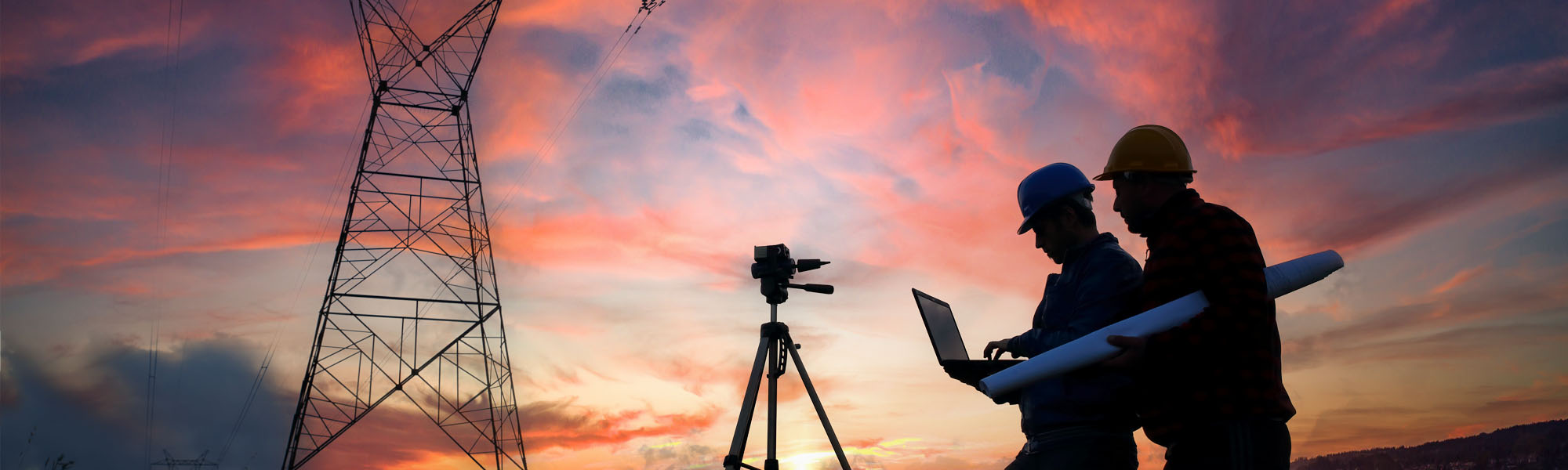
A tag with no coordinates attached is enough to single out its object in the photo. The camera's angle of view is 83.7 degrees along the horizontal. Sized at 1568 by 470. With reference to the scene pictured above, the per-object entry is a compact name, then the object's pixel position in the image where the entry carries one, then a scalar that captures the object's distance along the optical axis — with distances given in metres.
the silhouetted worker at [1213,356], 2.56
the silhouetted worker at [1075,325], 3.19
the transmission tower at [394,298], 18.78
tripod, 7.77
